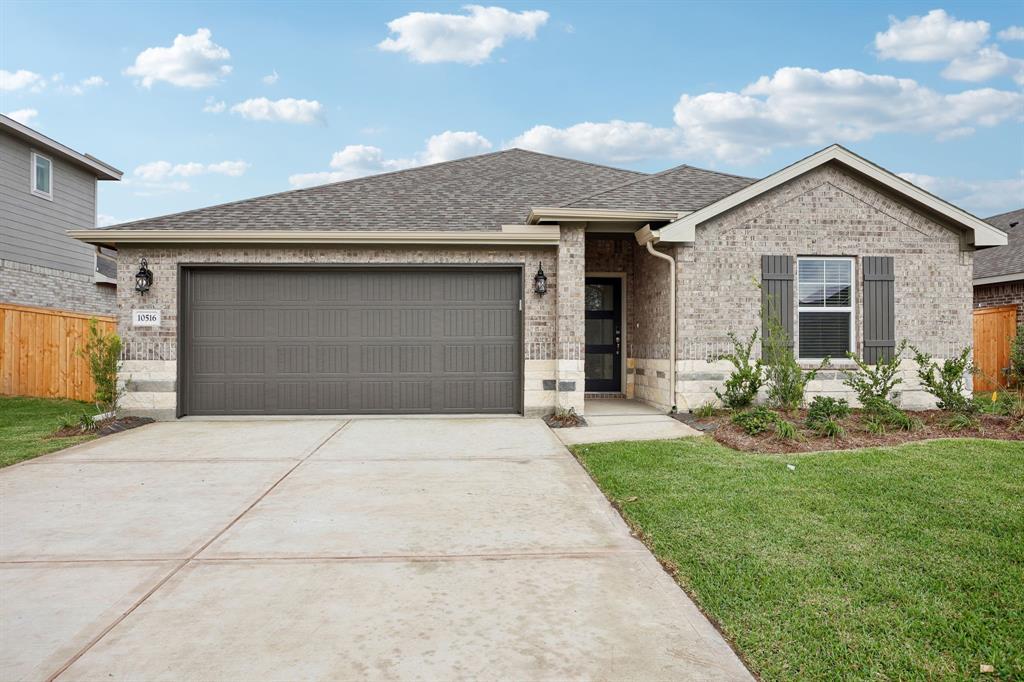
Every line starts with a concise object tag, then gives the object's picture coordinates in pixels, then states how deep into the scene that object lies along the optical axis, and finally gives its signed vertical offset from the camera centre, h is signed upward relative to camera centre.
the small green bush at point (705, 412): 9.16 -1.04
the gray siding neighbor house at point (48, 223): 14.54 +2.99
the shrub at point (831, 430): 7.52 -1.08
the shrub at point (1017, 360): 12.99 -0.38
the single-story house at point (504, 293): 9.65 +0.78
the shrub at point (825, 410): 7.95 -0.90
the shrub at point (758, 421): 7.75 -1.01
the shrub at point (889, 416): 8.00 -0.98
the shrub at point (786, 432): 7.40 -1.08
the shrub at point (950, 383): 8.81 -0.61
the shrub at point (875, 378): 8.86 -0.55
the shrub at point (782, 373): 8.72 -0.45
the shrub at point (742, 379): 9.09 -0.56
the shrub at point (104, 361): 9.29 -0.30
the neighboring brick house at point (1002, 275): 14.16 +1.54
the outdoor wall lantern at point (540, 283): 9.85 +0.93
